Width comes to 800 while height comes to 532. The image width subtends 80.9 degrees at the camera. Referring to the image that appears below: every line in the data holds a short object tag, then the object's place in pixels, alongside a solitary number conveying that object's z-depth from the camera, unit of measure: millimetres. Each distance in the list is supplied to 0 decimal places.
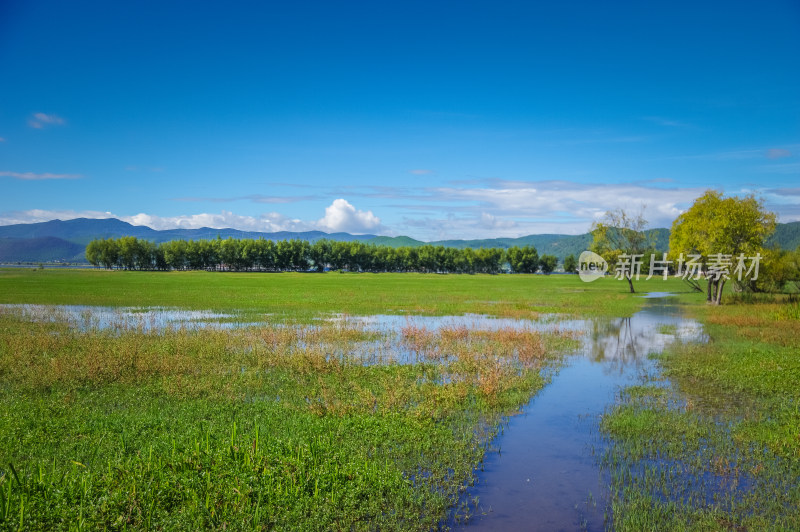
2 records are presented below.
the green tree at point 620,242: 70856
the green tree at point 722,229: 46000
